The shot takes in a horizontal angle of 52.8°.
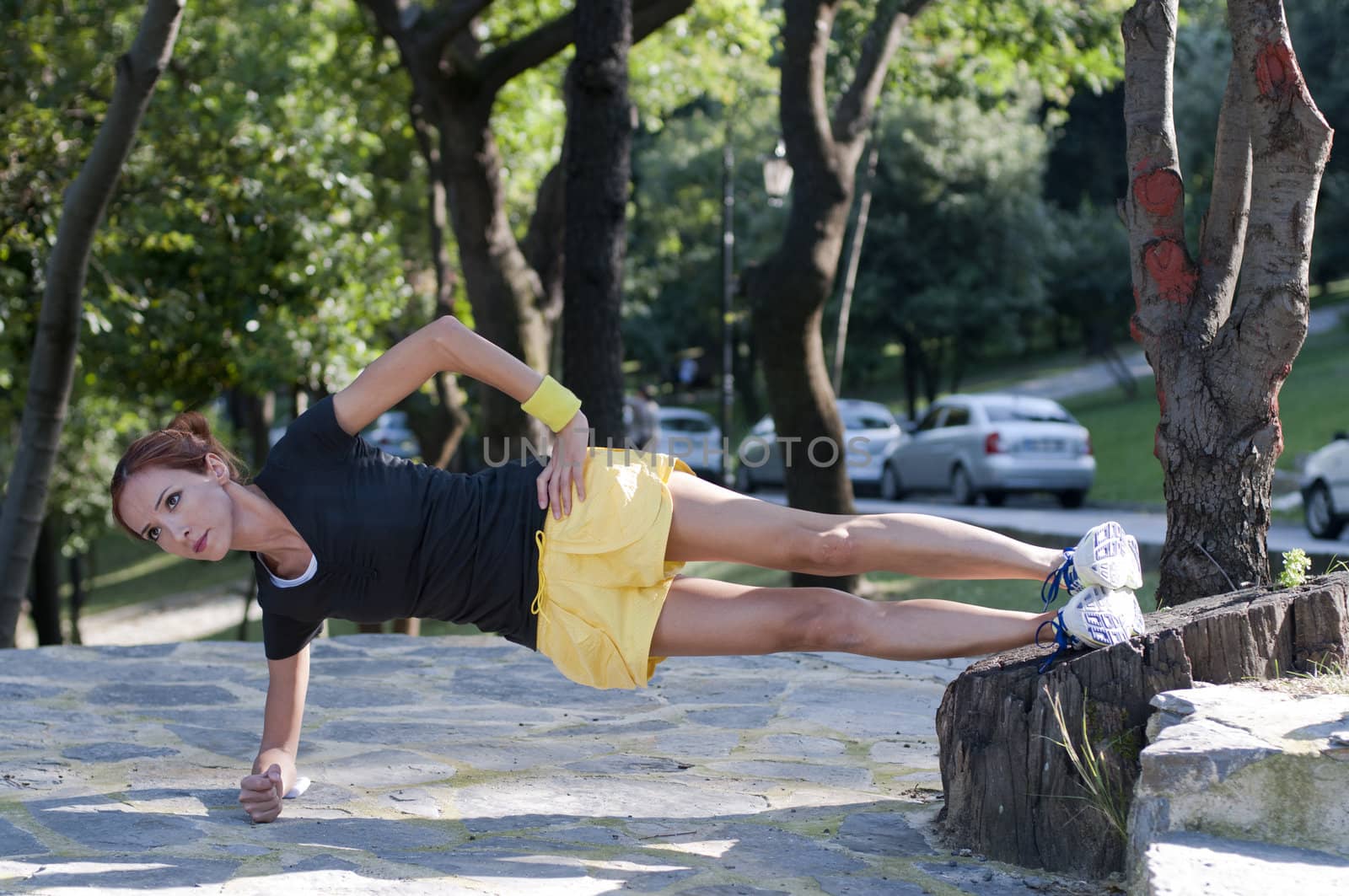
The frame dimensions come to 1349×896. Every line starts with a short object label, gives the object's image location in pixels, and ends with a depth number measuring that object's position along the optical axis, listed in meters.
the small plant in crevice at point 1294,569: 4.02
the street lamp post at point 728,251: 19.80
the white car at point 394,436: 35.75
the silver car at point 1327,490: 13.82
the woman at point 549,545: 3.78
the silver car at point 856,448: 23.52
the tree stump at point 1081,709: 3.47
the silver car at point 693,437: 27.61
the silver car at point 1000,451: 19.20
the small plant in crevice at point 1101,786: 3.37
